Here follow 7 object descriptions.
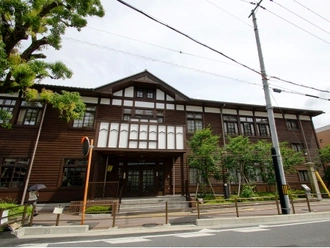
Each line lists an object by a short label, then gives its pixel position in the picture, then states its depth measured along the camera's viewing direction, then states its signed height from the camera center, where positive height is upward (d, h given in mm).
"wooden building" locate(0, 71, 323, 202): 11391 +2594
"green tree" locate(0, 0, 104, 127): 6599 +5837
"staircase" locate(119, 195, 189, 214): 9881 -1334
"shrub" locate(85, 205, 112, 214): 9361 -1354
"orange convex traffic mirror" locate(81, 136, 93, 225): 6665 +1288
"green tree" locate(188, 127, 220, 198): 12095 +1816
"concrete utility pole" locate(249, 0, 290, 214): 7617 +1609
